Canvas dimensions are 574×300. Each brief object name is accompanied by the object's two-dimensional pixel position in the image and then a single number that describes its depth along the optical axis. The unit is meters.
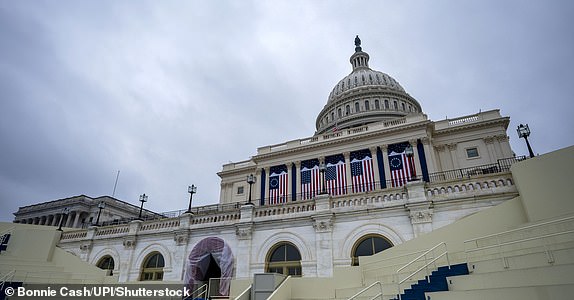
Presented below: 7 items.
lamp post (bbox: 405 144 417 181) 19.86
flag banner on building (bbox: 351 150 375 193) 34.66
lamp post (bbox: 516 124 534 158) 17.91
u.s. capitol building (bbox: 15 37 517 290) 17.19
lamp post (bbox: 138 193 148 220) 29.47
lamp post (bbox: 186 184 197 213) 26.37
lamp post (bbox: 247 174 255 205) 23.89
